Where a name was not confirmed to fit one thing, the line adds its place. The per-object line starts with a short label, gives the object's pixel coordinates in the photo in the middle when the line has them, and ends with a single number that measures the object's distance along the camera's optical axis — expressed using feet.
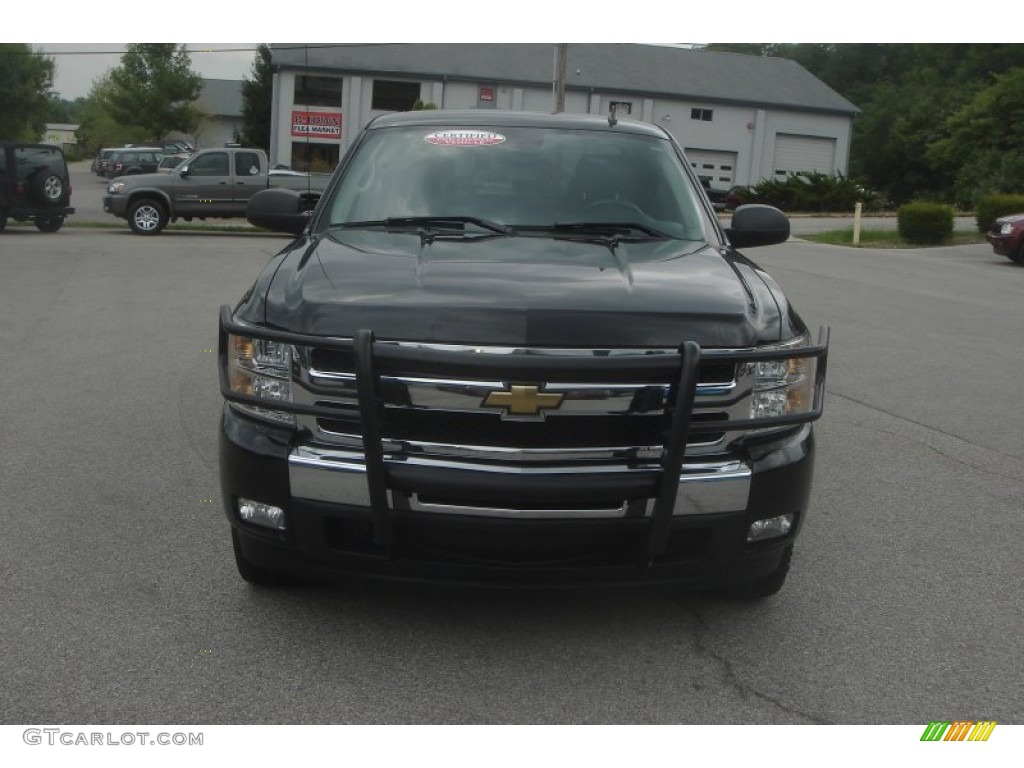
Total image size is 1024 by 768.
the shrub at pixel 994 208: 94.19
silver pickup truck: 82.33
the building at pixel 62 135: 347.15
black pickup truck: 11.35
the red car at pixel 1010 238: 73.77
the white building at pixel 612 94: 179.52
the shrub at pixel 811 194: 140.05
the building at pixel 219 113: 272.10
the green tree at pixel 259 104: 219.82
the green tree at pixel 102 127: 262.88
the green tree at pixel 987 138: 152.66
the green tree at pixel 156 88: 252.62
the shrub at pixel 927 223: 91.86
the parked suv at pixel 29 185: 78.43
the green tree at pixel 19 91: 179.83
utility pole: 103.45
